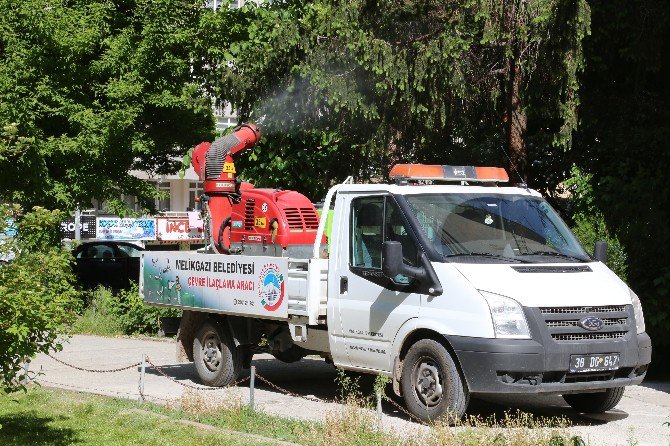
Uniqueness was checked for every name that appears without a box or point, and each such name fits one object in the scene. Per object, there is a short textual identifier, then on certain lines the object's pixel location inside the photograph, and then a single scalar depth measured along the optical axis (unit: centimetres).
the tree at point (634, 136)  1448
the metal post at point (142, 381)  1218
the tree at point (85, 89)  2273
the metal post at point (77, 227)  4578
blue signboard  4941
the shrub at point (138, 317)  2131
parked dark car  2845
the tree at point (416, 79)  1611
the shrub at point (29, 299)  861
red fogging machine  1345
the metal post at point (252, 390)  1096
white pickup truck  1021
